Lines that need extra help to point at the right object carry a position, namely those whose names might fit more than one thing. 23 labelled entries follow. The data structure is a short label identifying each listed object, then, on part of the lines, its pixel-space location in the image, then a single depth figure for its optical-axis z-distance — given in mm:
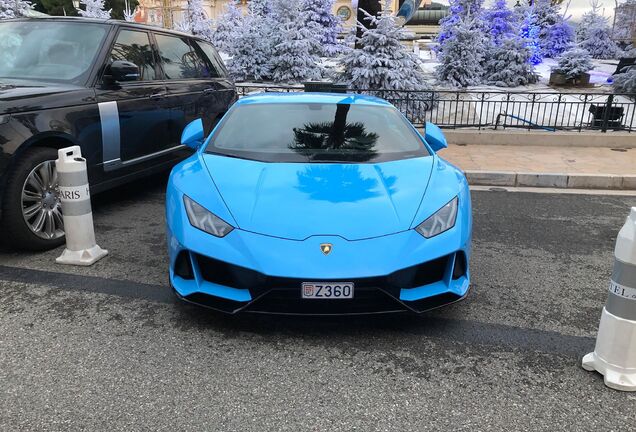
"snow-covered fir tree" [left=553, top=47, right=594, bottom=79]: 17281
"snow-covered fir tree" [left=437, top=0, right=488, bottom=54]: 17688
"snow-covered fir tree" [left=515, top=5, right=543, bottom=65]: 19922
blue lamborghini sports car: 2902
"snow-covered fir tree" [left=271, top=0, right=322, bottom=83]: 16125
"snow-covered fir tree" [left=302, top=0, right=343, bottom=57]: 24656
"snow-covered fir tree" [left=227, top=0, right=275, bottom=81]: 16969
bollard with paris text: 4129
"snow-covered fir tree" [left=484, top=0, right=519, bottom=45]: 19219
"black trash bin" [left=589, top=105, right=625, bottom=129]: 10176
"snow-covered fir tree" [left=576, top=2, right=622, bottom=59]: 30516
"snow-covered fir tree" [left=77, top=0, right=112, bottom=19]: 21094
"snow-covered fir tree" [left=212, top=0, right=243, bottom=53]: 23609
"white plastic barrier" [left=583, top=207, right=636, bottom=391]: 2629
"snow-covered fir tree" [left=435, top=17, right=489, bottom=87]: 16000
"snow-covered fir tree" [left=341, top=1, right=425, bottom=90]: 12312
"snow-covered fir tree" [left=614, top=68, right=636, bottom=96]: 15291
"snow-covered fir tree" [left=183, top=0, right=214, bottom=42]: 25875
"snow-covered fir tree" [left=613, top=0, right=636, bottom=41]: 32531
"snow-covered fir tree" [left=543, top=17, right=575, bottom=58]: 26828
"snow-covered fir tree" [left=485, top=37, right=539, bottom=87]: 17109
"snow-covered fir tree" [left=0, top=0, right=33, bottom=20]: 19142
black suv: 4184
